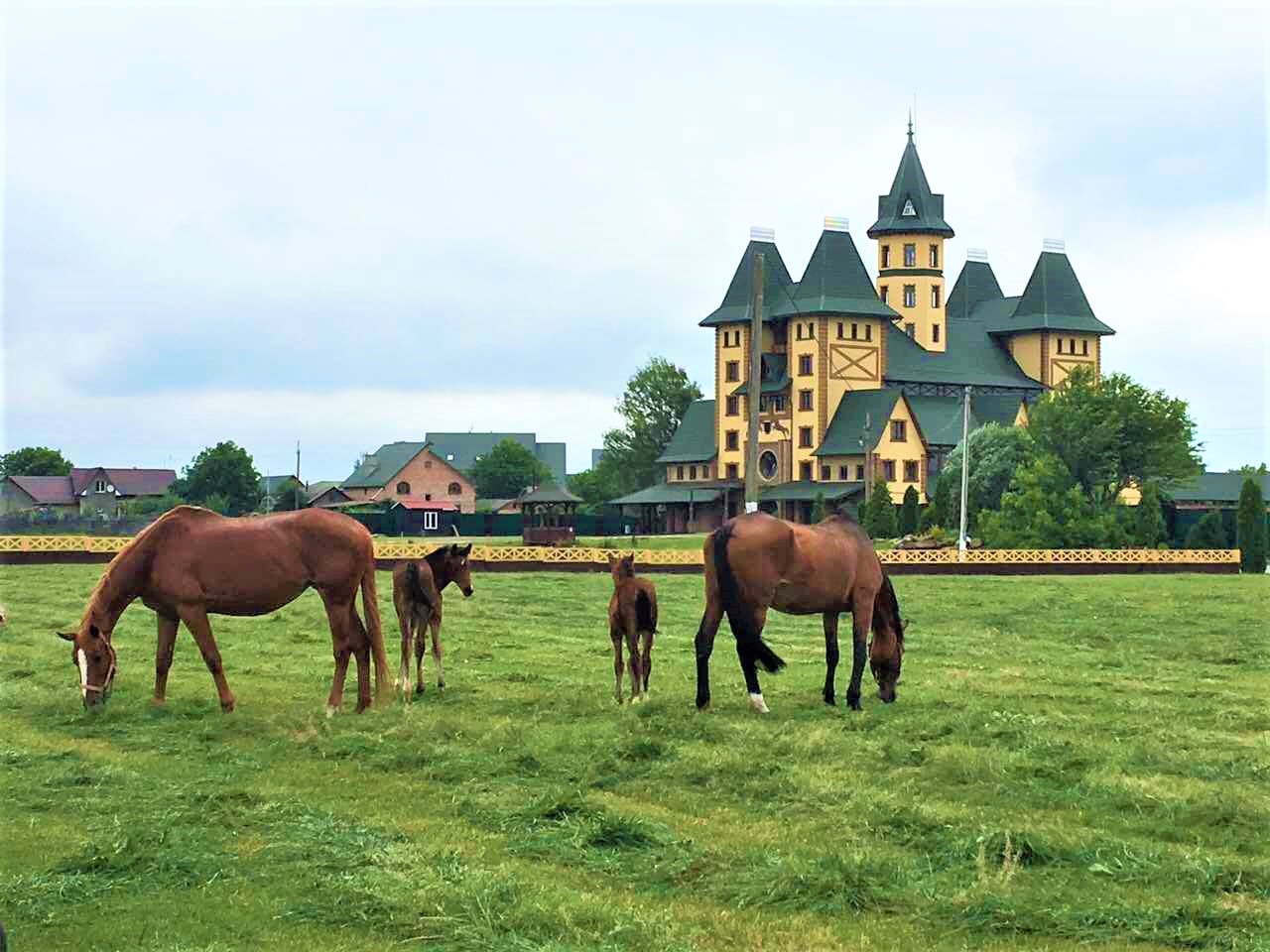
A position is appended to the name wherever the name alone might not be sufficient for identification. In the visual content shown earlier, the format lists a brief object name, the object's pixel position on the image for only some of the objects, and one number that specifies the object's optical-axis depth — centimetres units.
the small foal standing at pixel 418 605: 1670
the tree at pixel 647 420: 12550
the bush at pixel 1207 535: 6206
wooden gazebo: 8912
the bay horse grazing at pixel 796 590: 1524
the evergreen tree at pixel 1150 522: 6519
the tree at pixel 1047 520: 6162
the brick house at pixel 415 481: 11000
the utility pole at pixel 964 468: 5426
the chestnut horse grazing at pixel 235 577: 1550
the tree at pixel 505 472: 12412
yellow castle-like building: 9506
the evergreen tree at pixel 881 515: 7588
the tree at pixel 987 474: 7412
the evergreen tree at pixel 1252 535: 5191
